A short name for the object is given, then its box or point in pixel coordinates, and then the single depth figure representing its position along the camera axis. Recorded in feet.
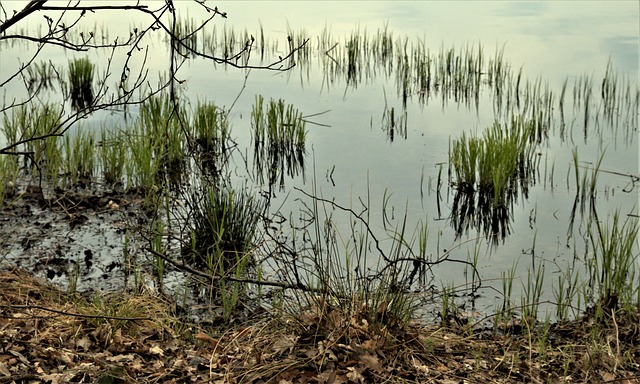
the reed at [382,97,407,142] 34.24
